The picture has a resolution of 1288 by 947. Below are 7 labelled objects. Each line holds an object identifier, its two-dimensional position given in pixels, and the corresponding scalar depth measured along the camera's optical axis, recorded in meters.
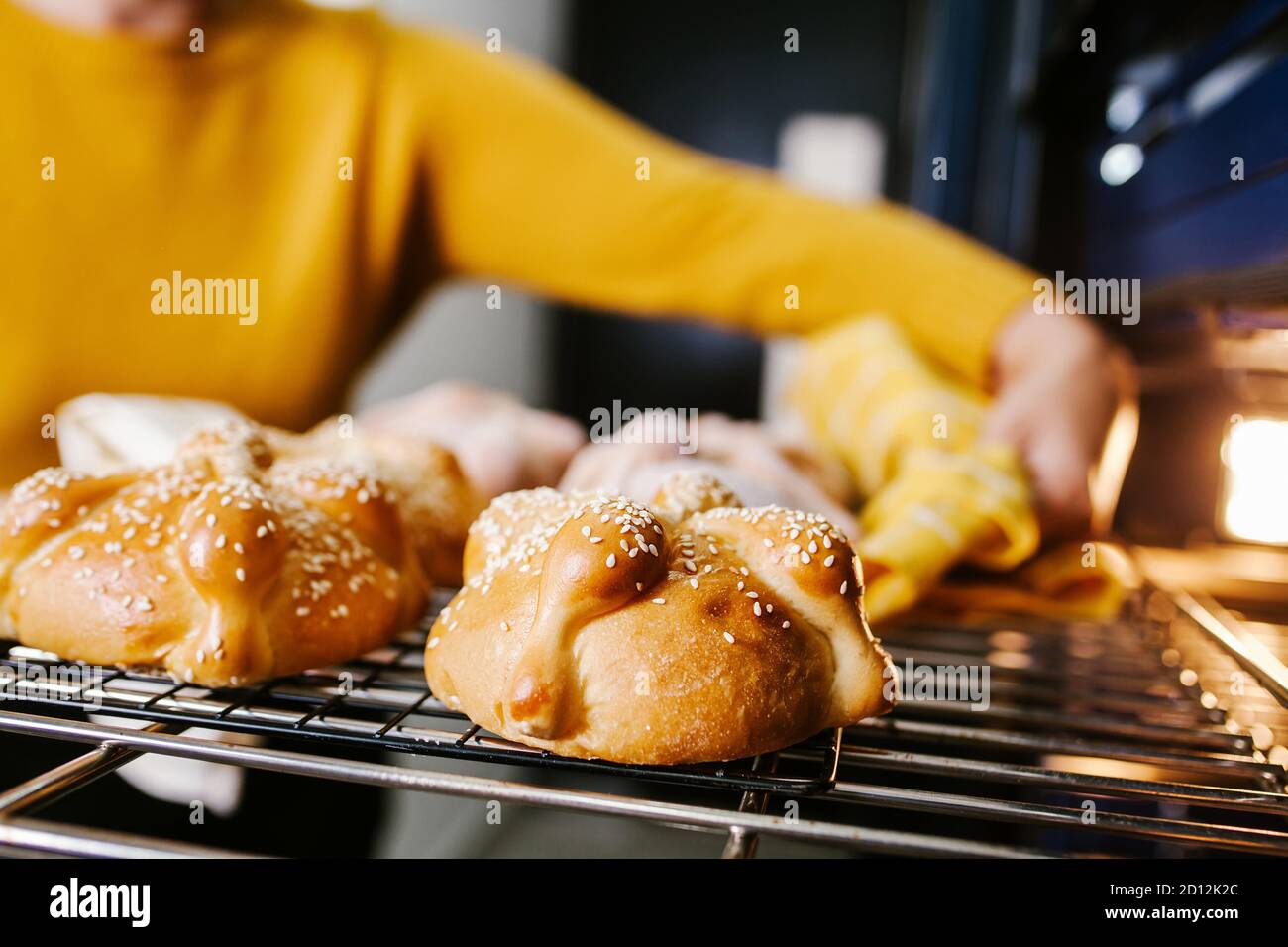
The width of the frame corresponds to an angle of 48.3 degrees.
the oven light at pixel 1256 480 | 0.55
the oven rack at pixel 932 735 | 0.32
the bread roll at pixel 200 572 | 0.39
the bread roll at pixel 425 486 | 0.47
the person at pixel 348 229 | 0.57
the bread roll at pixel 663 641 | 0.35
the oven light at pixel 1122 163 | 0.60
